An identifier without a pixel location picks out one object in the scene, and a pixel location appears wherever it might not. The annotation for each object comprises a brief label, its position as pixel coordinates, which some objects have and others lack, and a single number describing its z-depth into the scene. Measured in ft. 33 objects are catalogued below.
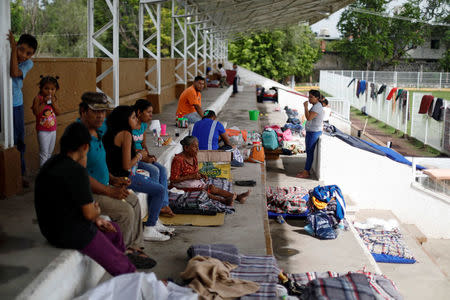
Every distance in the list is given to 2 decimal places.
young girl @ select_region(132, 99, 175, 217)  19.74
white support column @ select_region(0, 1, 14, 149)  17.52
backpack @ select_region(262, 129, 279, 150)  41.81
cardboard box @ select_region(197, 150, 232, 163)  28.25
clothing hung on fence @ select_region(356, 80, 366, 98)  102.58
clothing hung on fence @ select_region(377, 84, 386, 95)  86.49
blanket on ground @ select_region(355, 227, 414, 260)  27.94
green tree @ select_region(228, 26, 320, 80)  154.51
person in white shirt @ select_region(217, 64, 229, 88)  80.22
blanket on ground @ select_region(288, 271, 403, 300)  17.37
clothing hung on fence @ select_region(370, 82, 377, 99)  93.57
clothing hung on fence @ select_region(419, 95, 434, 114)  62.54
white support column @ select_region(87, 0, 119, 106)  28.02
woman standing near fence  32.68
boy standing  18.17
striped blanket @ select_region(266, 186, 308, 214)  28.73
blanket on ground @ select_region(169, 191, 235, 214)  21.01
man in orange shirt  34.12
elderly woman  22.74
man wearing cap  14.88
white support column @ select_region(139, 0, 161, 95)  42.83
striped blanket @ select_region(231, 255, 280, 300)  14.54
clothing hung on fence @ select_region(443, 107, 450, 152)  59.21
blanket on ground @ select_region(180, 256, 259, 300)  13.75
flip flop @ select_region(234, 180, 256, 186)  26.35
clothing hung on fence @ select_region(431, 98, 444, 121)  59.88
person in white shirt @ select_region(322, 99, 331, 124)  59.88
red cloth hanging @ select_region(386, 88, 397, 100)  80.59
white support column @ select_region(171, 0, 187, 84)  53.11
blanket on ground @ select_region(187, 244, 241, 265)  15.87
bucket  50.16
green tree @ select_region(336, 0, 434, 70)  180.14
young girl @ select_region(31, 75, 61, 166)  19.53
